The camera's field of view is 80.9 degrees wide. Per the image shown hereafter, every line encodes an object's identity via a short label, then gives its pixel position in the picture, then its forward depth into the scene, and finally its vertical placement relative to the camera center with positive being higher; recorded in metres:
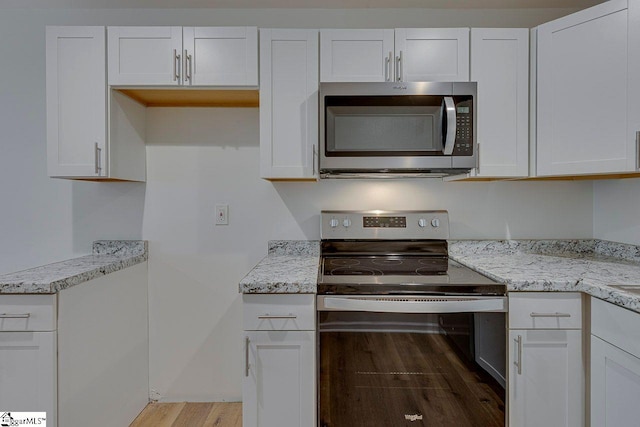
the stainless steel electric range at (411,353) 1.41 -0.54
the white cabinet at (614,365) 1.20 -0.53
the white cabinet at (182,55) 1.78 +0.73
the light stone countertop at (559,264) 1.39 -0.25
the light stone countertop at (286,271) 1.43 -0.27
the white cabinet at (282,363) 1.44 -0.59
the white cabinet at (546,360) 1.42 -0.57
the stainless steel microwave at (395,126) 1.70 +0.38
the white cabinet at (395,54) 1.79 +0.74
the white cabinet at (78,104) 1.78 +0.50
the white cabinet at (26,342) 1.39 -0.50
